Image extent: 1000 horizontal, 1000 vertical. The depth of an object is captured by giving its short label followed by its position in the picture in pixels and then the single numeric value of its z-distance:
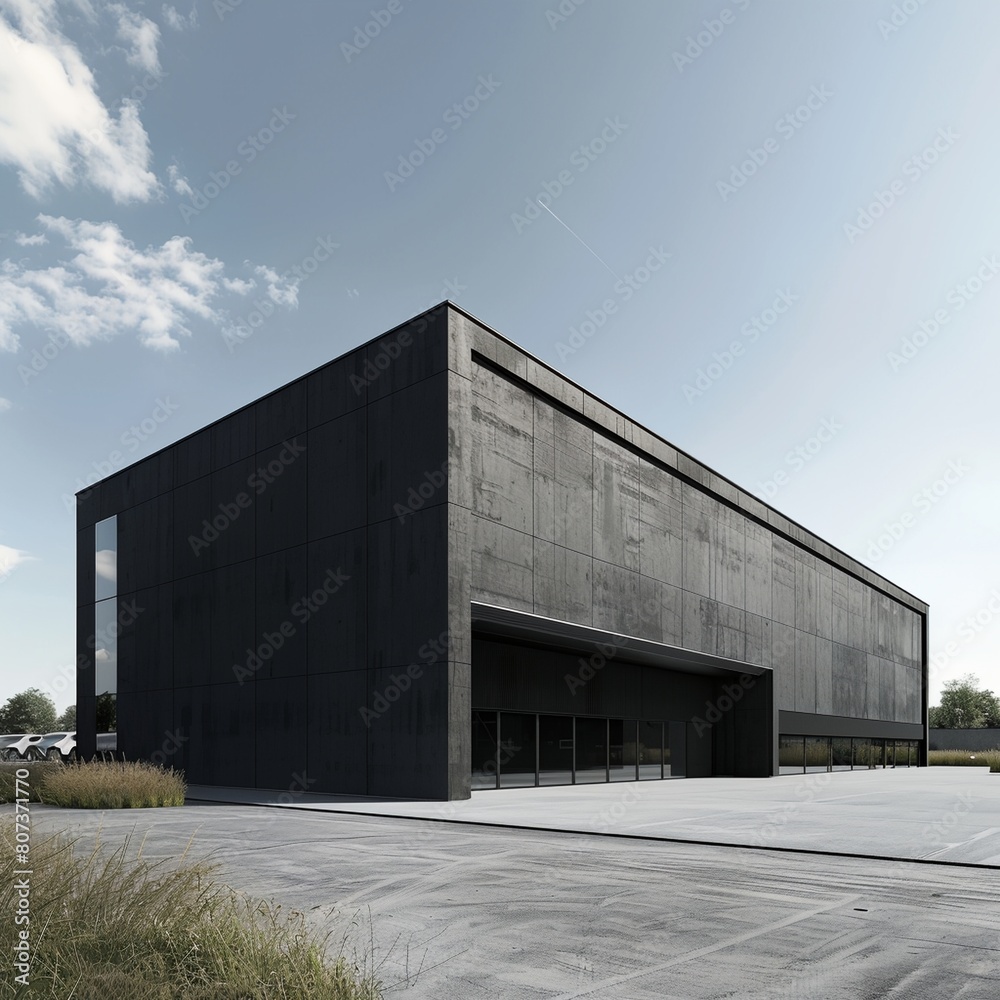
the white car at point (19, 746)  49.15
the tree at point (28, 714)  119.88
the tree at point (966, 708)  133.00
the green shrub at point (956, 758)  64.15
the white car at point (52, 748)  48.50
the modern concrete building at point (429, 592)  23.86
